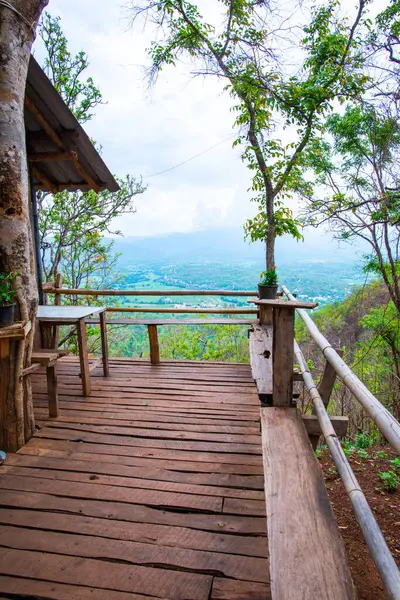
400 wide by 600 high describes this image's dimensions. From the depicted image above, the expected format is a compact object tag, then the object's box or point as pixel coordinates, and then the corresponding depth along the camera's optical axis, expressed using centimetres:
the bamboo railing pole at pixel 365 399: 108
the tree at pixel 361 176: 723
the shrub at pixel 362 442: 514
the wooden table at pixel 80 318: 306
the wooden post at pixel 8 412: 224
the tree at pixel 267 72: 631
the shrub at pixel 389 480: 343
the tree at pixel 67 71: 664
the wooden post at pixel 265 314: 474
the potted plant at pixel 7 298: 216
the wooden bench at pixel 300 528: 121
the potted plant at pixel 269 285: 453
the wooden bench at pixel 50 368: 248
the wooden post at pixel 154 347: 425
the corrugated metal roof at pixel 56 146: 313
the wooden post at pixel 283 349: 242
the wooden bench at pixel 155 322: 414
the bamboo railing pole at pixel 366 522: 97
